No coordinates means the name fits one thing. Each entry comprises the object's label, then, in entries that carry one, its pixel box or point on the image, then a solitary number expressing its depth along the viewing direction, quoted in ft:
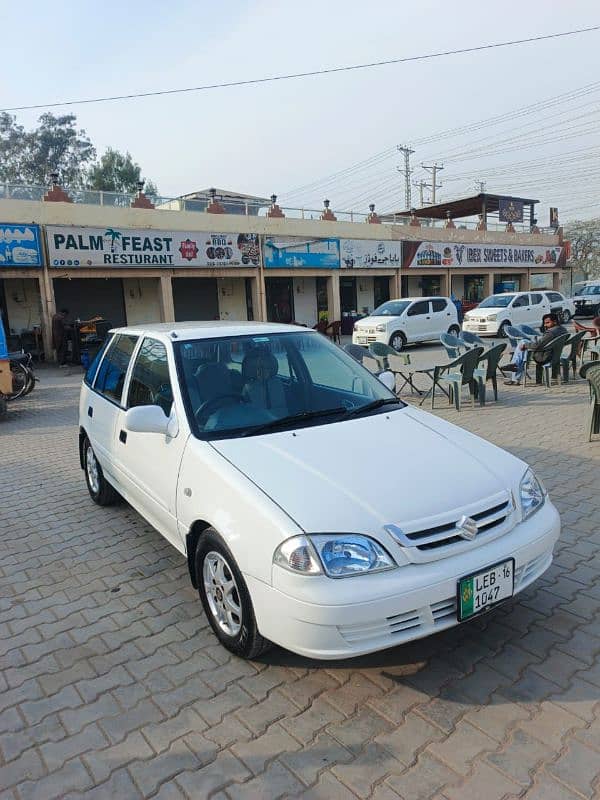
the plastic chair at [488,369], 29.04
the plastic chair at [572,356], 35.22
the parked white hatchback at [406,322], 60.34
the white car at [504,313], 68.28
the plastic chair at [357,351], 31.55
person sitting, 33.50
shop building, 59.16
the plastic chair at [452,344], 34.68
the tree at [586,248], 185.47
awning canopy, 106.83
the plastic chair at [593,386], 20.71
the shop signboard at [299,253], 74.95
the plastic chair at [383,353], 30.85
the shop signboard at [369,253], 82.58
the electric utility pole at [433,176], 185.68
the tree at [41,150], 159.43
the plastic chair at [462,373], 27.81
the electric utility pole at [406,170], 179.93
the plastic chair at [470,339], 36.50
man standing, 57.67
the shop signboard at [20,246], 55.62
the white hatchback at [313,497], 7.98
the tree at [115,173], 168.35
